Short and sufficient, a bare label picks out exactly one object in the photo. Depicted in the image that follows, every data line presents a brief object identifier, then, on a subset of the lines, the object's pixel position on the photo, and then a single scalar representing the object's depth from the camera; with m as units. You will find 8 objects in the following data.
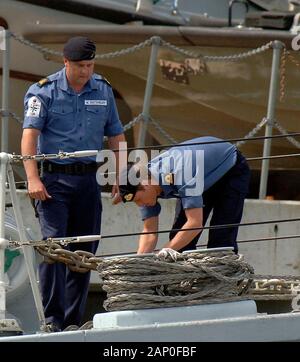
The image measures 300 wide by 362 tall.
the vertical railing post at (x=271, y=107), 16.30
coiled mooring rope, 10.30
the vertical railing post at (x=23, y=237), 10.78
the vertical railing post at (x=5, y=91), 15.88
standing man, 11.70
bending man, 11.45
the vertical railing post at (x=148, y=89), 16.47
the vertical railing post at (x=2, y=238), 10.59
